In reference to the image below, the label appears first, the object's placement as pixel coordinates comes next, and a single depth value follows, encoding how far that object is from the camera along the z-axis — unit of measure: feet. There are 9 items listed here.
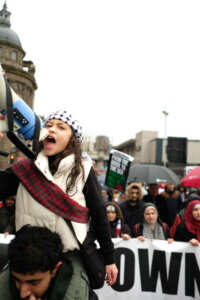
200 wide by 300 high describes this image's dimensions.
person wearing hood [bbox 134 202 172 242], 12.98
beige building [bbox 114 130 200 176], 182.01
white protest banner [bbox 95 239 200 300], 9.95
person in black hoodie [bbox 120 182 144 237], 16.29
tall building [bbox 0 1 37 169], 128.36
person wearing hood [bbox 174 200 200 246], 12.11
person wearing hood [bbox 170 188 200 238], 13.96
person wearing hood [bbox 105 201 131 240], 13.47
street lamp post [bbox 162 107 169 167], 122.11
